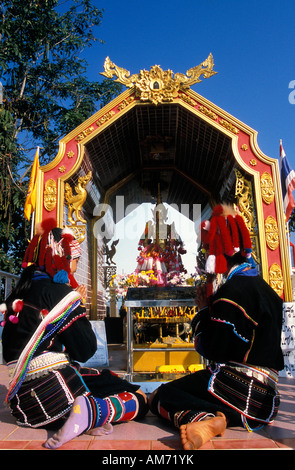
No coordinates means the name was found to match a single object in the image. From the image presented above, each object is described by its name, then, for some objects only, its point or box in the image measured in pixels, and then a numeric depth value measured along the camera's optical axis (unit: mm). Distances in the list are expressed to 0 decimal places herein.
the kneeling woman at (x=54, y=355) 2549
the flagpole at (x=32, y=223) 5775
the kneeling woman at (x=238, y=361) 2541
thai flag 6172
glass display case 4559
